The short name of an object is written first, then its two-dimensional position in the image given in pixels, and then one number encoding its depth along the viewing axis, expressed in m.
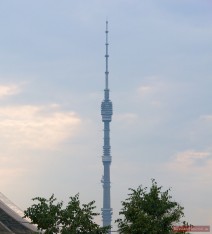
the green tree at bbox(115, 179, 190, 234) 57.66
